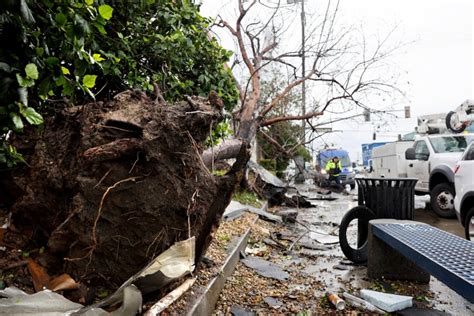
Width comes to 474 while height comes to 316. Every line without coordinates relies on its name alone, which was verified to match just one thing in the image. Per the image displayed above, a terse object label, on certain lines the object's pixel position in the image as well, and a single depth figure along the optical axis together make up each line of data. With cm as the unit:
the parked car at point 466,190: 613
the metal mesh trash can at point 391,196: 529
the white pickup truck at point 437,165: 968
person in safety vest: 1970
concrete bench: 257
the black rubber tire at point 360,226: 550
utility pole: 1074
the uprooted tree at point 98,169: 262
